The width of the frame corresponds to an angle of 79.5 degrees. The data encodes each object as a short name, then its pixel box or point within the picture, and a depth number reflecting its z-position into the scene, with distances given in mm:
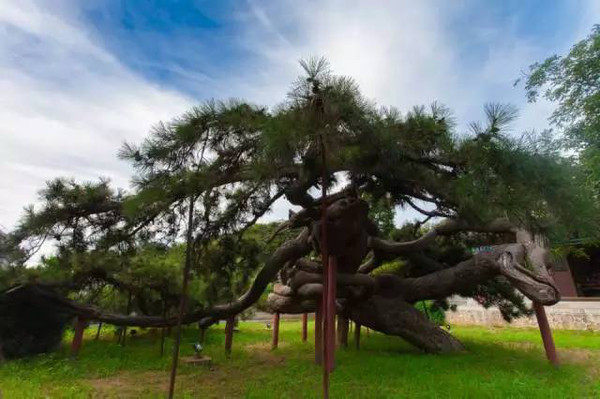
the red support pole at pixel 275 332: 8422
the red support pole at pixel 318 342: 6054
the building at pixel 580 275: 12877
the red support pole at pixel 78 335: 7272
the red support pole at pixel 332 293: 5000
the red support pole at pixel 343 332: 8398
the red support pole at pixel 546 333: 5500
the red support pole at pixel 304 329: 9523
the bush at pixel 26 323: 6793
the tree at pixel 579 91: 9539
